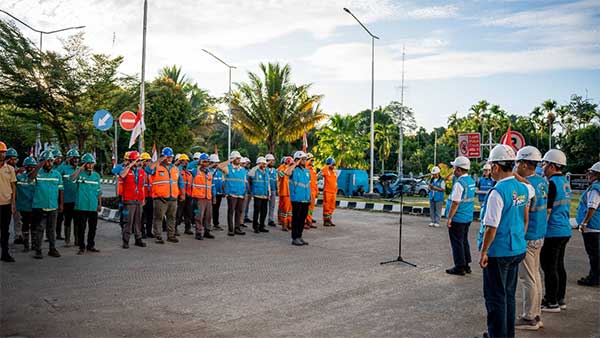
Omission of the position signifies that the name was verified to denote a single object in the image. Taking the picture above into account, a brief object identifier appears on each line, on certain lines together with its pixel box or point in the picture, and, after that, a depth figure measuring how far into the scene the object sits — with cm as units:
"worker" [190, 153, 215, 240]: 1249
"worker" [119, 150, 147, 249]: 1095
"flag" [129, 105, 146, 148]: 1530
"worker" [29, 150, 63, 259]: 982
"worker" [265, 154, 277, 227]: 1566
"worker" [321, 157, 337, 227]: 1579
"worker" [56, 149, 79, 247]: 1116
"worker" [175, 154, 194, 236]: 1299
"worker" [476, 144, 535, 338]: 494
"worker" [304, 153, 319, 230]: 1493
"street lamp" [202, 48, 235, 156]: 3154
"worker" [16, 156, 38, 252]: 1046
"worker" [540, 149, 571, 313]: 671
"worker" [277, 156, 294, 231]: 1466
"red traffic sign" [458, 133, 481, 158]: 1427
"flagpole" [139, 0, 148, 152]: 1806
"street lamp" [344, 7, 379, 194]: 2720
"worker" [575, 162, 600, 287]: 762
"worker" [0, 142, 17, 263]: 917
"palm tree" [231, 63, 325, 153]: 3428
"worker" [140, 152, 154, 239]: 1258
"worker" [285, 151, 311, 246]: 1166
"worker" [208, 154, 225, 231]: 1444
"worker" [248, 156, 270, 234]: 1396
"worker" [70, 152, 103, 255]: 1016
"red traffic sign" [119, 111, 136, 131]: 1559
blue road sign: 1430
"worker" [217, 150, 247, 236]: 1336
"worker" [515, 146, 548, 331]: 598
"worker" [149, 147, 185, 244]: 1148
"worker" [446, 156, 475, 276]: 867
